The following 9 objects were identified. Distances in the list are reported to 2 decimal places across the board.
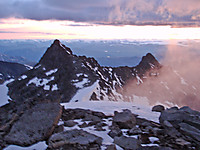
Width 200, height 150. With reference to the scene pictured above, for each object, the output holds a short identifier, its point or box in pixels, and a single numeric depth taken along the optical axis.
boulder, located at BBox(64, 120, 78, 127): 12.42
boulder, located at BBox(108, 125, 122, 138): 10.91
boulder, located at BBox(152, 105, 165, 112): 19.15
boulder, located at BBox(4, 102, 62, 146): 9.80
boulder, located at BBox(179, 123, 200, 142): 10.63
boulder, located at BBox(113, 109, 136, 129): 12.48
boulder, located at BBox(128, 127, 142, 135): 11.23
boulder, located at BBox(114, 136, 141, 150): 9.30
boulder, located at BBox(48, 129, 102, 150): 8.89
